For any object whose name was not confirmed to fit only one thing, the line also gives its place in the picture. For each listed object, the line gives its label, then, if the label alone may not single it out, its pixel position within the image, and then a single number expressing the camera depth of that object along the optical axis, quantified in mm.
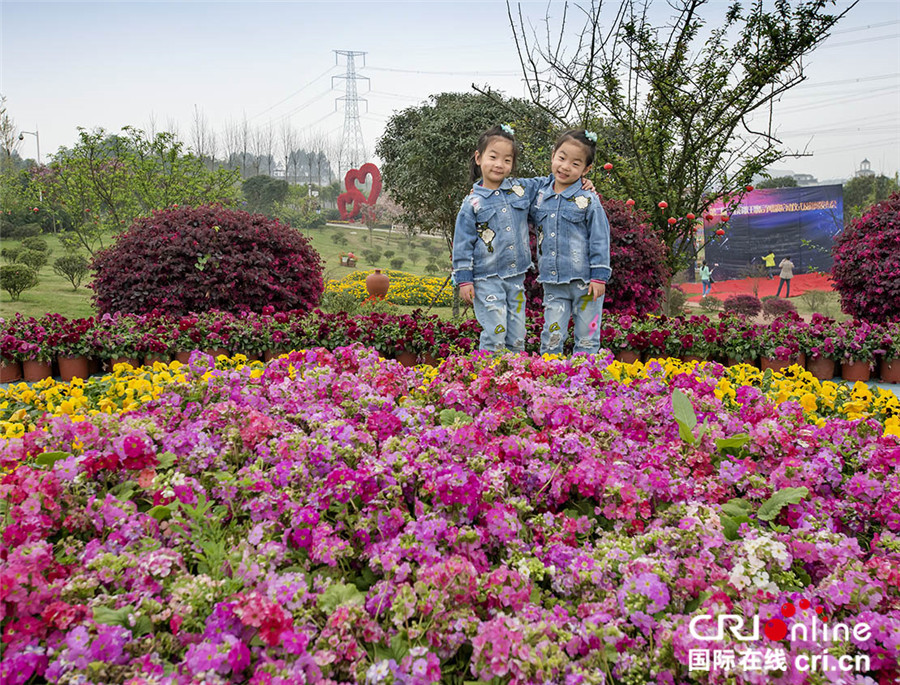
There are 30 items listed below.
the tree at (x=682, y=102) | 6605
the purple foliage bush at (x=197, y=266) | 6441
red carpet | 16484
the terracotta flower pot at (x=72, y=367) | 5199
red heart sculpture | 29625
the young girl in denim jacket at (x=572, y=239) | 3889
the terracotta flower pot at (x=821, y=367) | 5203
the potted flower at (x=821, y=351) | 5137
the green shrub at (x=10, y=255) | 14110
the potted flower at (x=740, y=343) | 5375
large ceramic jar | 12656
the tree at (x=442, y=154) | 12320
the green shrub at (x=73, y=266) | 12148
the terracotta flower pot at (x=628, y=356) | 5402
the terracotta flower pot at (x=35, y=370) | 5203
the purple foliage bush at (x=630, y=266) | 6281
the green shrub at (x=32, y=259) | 11953
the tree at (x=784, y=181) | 25658
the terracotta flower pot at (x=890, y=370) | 5094
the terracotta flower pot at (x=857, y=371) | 5148
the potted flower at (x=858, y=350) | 5081
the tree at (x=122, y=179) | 11992
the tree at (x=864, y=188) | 21547
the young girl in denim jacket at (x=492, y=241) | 3951
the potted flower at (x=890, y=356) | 5059
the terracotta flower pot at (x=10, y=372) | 5223
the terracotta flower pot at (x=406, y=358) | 5453
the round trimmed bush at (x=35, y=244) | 15179
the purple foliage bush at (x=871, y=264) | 6672
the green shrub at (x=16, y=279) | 10250
